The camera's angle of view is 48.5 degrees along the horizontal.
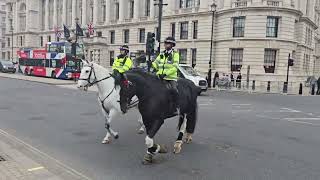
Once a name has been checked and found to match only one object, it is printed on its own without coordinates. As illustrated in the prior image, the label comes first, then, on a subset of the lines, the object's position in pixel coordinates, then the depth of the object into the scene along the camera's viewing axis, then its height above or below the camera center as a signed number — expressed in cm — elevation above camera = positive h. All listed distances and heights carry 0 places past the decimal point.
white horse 882 -55
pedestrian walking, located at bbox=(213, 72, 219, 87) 3978 -136
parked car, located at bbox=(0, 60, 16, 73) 5262 -76
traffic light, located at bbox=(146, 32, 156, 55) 2134 +134
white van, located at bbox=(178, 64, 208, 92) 2694 -71
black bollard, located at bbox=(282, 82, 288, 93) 3478 -184
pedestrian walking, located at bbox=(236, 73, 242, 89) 3941 -156
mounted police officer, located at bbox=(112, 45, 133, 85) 996 +11
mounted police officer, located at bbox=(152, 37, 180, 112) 785 +2
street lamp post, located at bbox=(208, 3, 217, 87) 3922 -137
